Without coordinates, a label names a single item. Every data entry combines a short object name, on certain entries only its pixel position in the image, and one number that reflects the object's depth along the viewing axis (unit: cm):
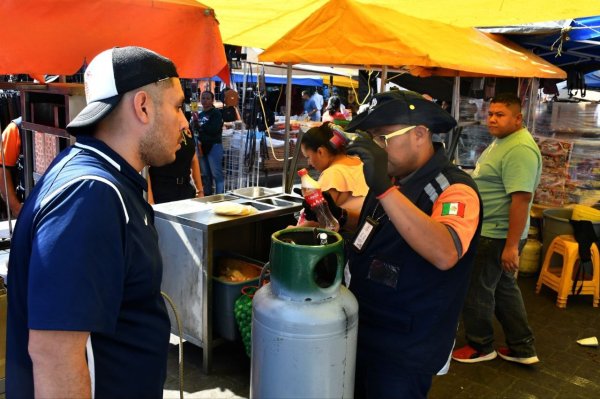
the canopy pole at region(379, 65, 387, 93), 461
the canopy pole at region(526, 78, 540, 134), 661
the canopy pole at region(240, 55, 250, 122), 834
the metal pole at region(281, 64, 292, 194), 493
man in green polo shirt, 393
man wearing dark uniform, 214
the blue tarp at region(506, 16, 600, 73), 593
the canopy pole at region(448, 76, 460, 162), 565
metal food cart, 373
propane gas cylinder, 221
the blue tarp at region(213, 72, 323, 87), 1938
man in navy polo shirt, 125
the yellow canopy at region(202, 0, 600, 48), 489
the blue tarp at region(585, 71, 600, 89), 1032
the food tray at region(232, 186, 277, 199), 469
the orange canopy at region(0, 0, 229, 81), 238
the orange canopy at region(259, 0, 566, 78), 348
